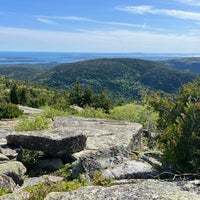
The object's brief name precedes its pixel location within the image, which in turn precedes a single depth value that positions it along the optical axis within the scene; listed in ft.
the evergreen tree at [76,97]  85.74
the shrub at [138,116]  52.45
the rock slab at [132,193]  13.07
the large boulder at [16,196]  15.59
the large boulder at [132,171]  19.40
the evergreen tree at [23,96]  93.53
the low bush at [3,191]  17.47
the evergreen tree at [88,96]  84.44
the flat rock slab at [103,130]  31.78
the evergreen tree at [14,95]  93.53
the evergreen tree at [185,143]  17.79
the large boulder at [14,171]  21.75
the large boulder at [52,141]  27.94
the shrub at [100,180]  18.31
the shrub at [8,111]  48.79
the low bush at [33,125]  34.17
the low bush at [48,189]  15.20
